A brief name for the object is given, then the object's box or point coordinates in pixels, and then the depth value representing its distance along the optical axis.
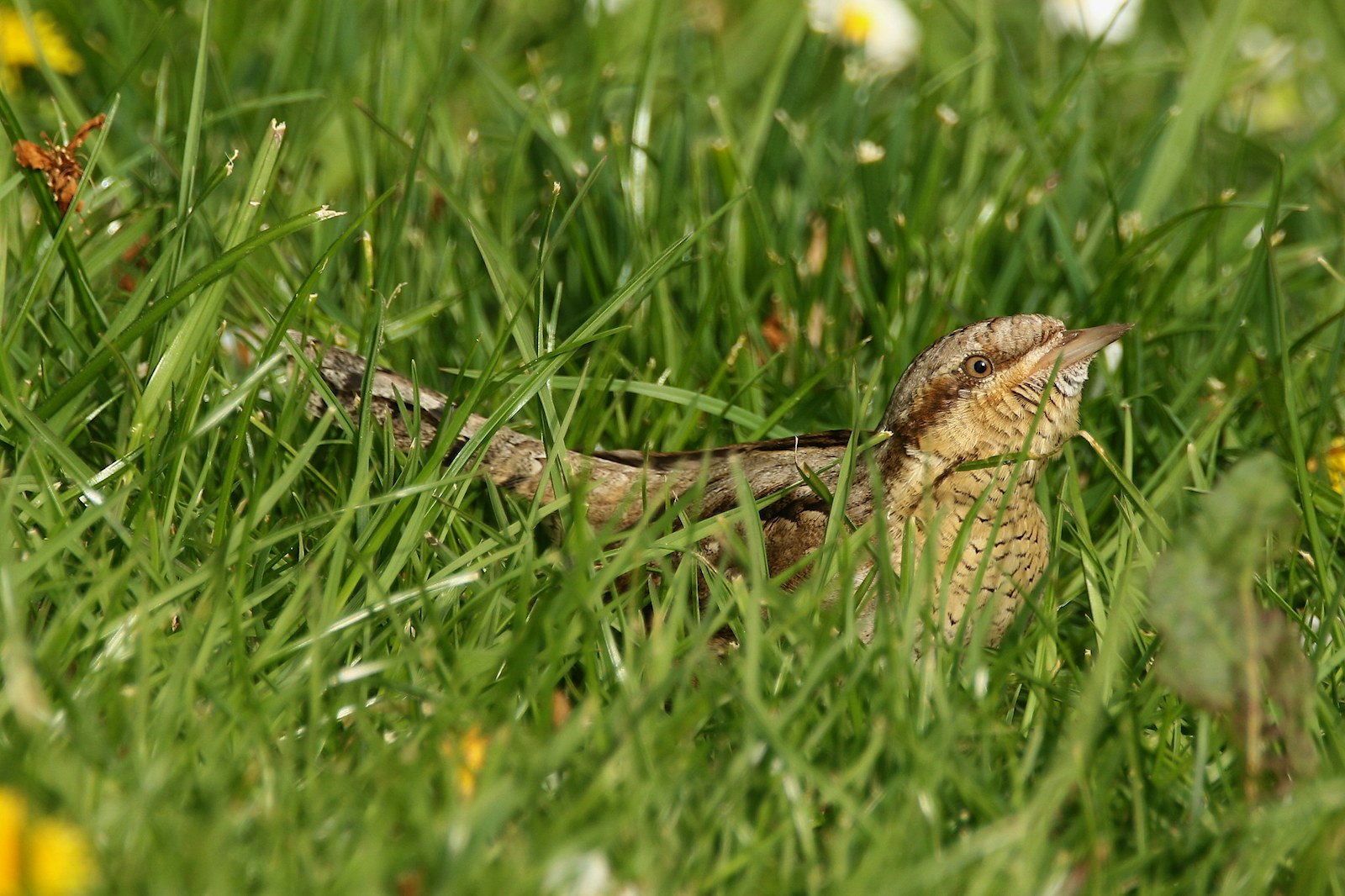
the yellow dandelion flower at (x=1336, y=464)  8.59
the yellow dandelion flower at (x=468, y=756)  5.11
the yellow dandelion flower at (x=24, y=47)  10.95
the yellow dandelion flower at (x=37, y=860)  4.08
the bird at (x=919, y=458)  7.35
